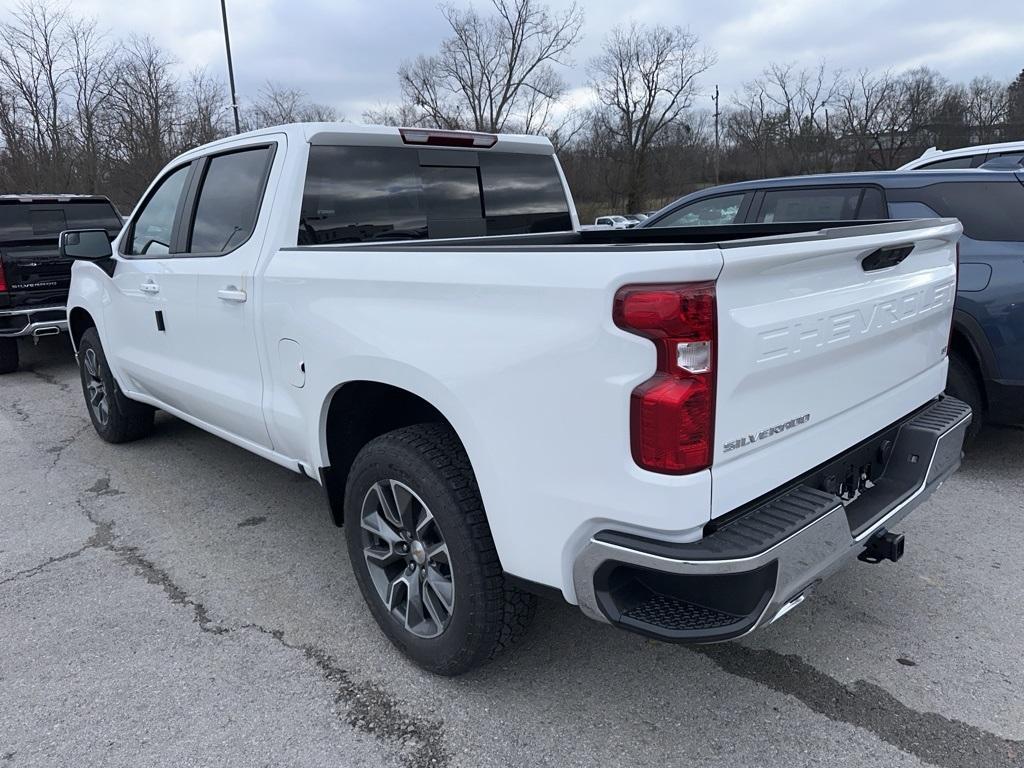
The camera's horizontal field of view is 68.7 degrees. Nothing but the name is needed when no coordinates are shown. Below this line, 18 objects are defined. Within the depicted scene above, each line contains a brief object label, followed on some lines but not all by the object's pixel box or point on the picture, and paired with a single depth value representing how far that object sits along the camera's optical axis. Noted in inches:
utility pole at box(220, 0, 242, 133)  666.2
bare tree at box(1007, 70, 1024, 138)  1571.9
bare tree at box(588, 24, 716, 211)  1797.5
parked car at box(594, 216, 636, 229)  1104.2
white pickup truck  73.1
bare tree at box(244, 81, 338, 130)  1096.8
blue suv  163.0
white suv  273.7
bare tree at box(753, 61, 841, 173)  1691.7
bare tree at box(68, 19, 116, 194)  956.6
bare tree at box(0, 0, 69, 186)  922.1
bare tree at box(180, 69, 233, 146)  992.9
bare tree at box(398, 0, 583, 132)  1557.6
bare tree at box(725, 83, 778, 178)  1854.1
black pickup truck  311.9
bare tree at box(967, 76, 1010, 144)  1609.3
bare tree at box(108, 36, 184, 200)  944.9
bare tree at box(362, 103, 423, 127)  1407.5
